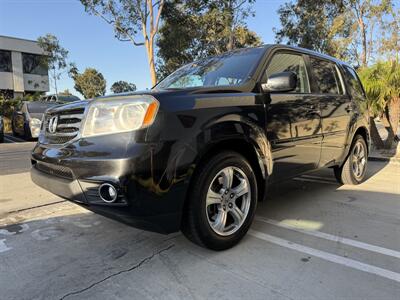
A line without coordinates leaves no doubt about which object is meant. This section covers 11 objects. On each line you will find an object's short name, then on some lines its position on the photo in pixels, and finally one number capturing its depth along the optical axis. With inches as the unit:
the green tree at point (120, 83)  2469.2
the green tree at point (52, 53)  954.1
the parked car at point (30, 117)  424.5
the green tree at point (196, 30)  713.6
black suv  87.0
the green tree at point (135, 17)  640.4
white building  1285.7
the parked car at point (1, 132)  430.9
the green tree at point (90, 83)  2080.5
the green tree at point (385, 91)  291.6
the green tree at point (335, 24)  863.7
